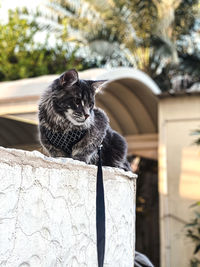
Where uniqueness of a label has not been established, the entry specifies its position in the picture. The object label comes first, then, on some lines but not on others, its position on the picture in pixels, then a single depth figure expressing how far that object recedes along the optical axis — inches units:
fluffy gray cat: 100.7
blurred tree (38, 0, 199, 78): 538.6
